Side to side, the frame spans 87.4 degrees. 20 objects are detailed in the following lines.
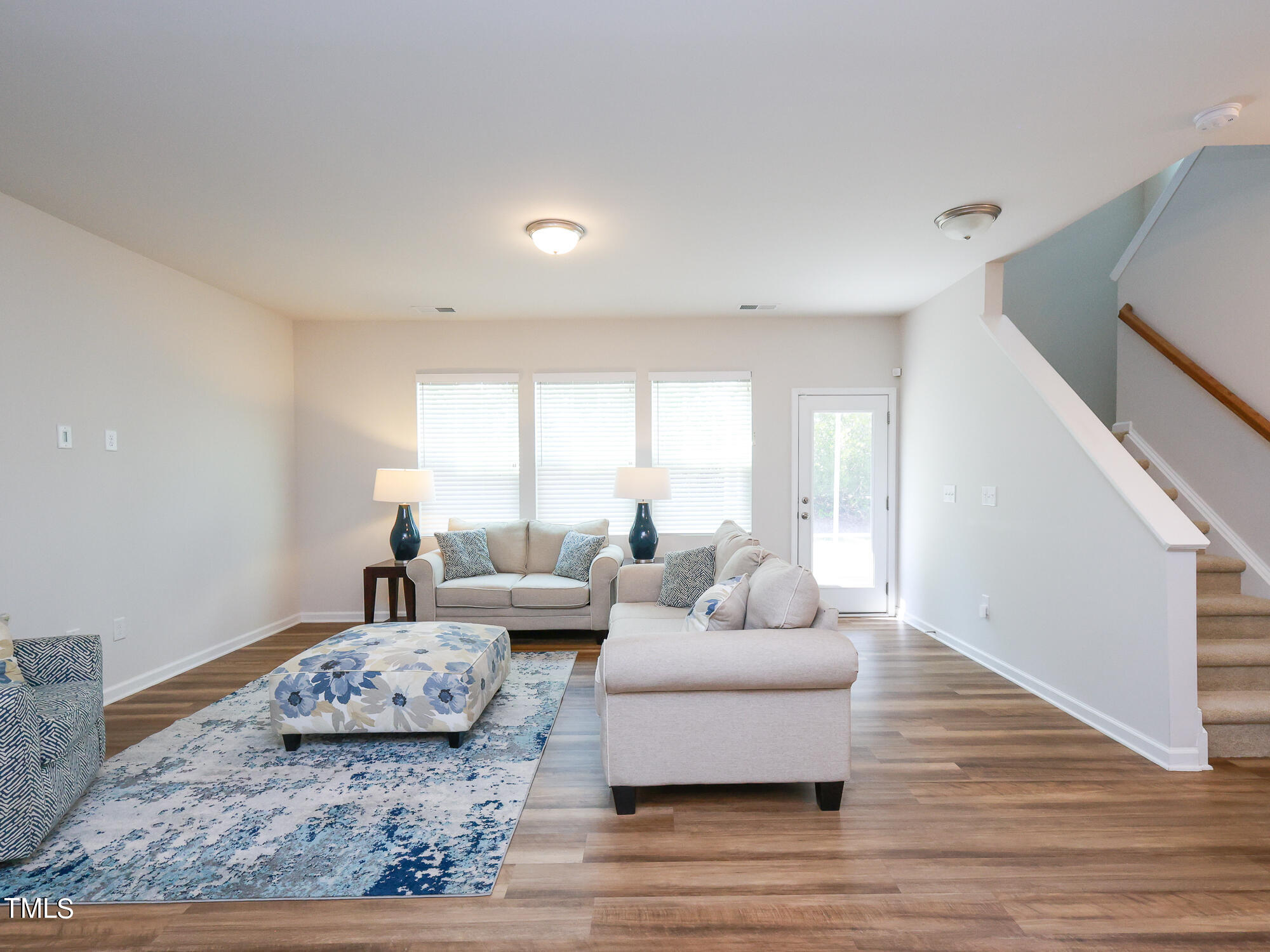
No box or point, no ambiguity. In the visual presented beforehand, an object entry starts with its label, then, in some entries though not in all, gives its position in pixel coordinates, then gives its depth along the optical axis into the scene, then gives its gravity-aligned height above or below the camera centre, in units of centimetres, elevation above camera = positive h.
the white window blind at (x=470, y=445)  599 +26
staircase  296 -91
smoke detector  247 +134
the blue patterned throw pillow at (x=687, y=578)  419 -66
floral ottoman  302 -100
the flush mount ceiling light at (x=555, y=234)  361 +132
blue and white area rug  209 -128
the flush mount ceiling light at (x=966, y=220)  346 +134
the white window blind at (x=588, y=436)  598 +34
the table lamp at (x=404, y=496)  539 -17
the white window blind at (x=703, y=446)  598 +24
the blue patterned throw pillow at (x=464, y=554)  534 -65
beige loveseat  508 -96
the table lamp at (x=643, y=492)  546 -15
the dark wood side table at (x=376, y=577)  532 -82
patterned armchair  212 -91
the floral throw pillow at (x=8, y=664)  248 -72
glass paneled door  594 -22
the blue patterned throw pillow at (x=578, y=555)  537 -66
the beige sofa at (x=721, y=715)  244 -90
